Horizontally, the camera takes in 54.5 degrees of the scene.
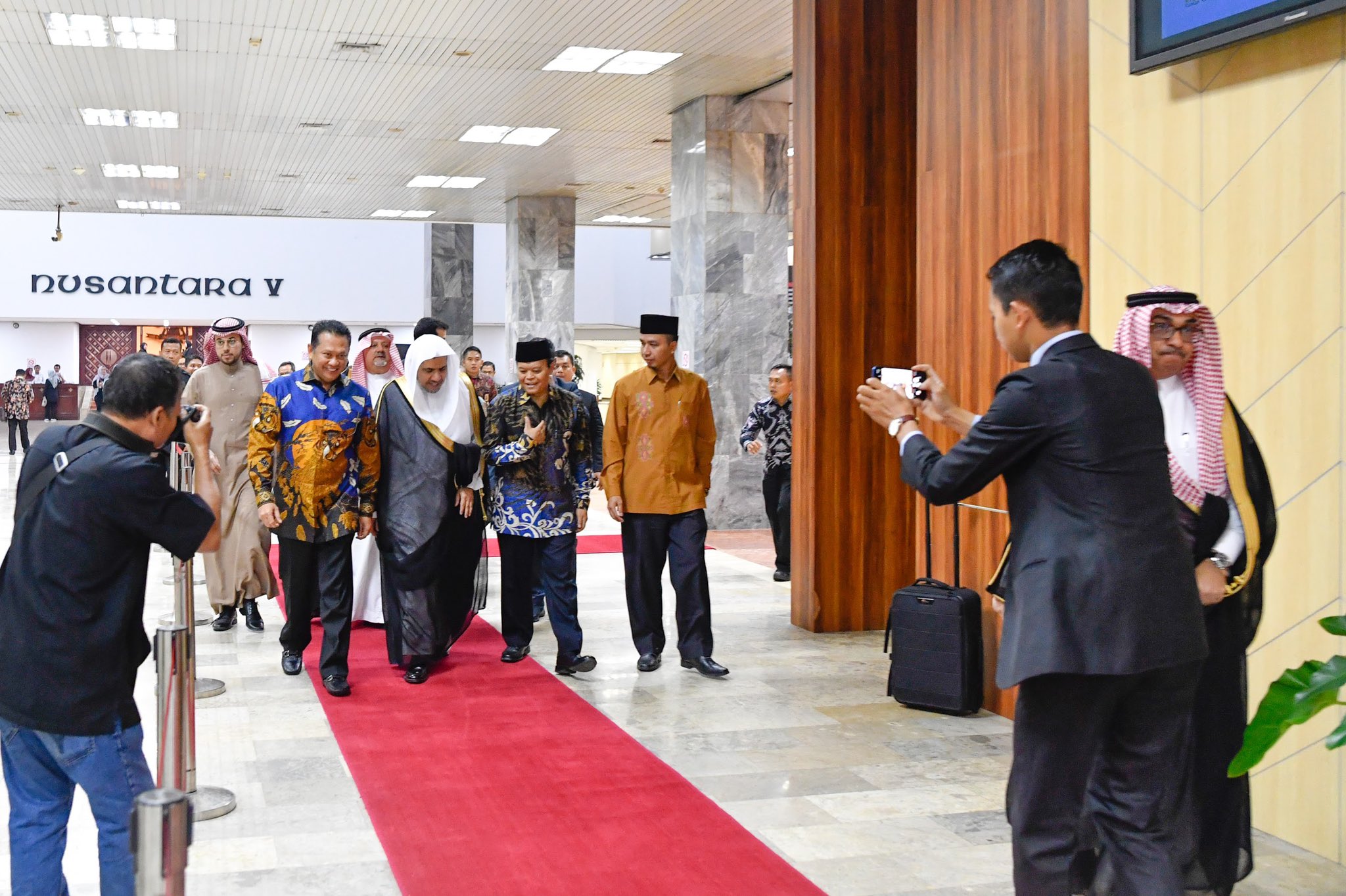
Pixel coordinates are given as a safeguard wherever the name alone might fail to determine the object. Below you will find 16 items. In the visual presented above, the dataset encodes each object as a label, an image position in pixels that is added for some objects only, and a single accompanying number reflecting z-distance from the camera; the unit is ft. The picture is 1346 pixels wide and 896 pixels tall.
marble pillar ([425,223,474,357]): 70.03
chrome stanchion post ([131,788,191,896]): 6.37
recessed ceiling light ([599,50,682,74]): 34.81
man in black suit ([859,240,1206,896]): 8.37
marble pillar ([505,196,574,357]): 59.00
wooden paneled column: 23.63
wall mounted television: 12.29
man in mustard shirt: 19.71
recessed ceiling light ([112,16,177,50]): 31.14
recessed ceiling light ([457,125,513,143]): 44.80
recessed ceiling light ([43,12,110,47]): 31.04
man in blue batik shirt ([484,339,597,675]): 19.80
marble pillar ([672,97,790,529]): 39.09
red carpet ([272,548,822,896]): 11.76
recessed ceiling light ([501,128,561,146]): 45.27
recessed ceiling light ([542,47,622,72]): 34.50
